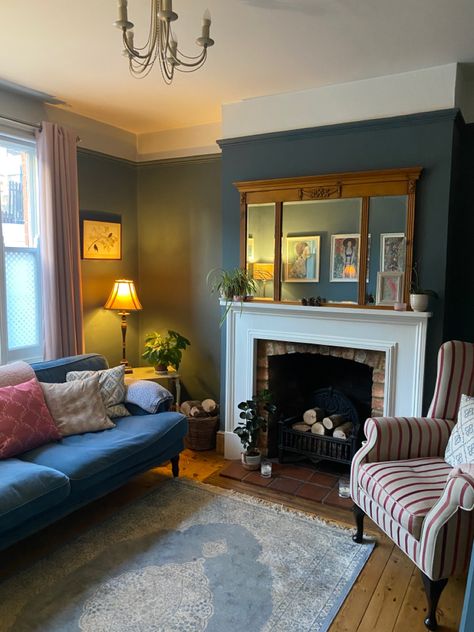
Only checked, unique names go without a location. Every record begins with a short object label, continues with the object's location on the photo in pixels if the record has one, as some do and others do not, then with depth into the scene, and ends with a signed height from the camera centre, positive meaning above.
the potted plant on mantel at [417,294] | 2.89 -0.15
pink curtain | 3.48 +0.19
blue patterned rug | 2.03 -1.50
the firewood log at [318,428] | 3.53 -1.20
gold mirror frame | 2.99 +0.52
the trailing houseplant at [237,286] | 3.58 -0.14
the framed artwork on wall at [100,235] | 4.02 +0.27
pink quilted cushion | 2.61 -0.89
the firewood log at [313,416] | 3.61 -1.13
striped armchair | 1.98 -1.02
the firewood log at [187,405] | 4.08 -1.21
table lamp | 4.02 -0.29
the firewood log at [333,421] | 3.51 -1.14
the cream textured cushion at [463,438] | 2.33 -0.86
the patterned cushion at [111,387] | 3.27 -0.85
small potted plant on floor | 3.48 -1.18
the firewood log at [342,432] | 3.44 -1.19
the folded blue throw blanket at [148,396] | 3.30 -0.91
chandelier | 1.62 +0.86
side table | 3.93 -0.92
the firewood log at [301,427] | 3.59 -1.21
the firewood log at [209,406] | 4.06 -1.20
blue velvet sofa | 2.23 -1.07
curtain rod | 3.26 +1.01
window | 3.37 +0.08
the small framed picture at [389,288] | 3.06 -0.12
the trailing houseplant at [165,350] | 3.94 -0.70
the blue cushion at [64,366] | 3.20 -0.71
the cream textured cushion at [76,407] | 2.96 -0.90
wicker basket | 3.90 -1.36
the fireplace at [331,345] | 3.04 -0.54
